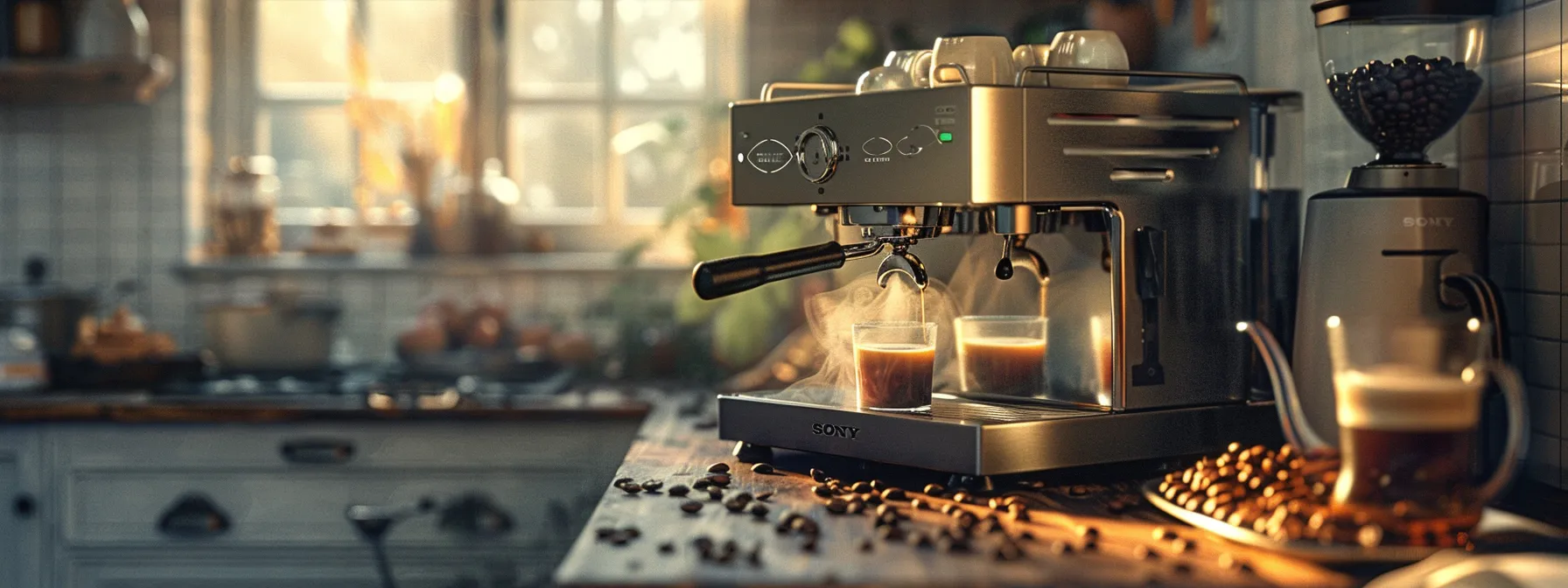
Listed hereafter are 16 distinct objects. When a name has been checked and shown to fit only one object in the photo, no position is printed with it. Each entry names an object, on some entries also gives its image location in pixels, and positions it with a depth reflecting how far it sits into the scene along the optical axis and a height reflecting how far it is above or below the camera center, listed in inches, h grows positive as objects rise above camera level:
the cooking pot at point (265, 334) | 113.2 -7.2
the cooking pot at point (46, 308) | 109.6 -4.9
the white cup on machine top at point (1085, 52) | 55.7 +7.8
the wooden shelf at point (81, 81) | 114.0 +14.2
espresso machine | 50.6 +0.9
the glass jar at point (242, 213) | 121.0 +3.0
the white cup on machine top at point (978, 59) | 54.1 +7.4
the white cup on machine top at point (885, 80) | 55.1 +6.6
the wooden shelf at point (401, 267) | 120.7 -1.7
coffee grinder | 52.6 +1.7
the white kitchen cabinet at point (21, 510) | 95.5 -18.1
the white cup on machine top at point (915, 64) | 56.1 +7.6
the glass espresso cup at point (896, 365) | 54.4 -4.7
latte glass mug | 40.9 -5.3
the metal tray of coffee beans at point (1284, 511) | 40.9 -8.6
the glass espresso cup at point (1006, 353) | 56.8 -4.5
